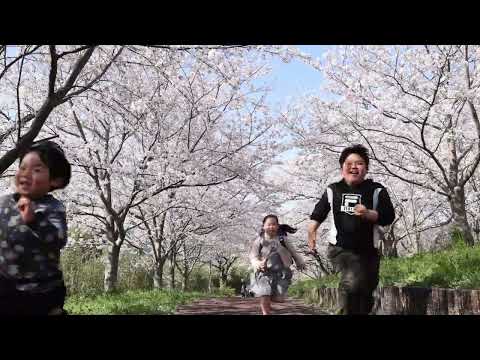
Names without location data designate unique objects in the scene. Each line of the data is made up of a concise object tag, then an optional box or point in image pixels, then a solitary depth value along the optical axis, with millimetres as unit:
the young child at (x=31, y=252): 2996
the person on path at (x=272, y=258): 4184
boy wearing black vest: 3664
